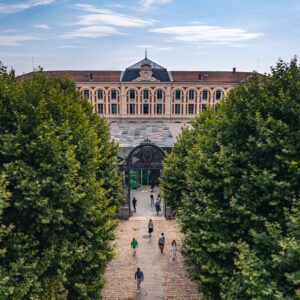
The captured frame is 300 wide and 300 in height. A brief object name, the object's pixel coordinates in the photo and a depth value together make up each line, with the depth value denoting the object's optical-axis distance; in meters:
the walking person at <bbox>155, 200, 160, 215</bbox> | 23.44
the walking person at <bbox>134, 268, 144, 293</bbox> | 13.77
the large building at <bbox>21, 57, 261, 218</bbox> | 53.25
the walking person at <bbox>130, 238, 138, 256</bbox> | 16.73
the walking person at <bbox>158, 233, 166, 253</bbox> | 17.34
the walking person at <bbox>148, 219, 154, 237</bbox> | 19.53
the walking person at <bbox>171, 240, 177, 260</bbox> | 16.72
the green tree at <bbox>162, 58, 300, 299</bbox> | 8.44
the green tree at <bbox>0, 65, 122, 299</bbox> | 8.93
